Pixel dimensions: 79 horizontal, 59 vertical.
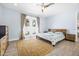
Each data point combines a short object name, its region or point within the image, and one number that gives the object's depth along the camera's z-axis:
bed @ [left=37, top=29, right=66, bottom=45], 3.48
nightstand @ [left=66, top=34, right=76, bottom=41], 3.39
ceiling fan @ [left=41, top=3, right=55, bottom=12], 3.22
